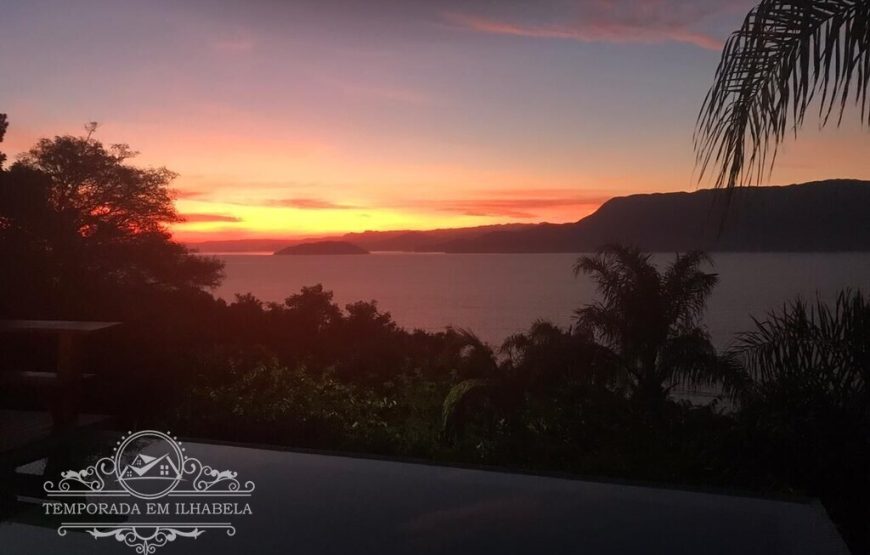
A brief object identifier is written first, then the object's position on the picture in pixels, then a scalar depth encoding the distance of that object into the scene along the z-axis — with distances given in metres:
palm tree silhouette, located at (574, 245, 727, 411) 8.13
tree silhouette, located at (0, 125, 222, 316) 5.10
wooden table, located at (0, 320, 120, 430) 3.12
